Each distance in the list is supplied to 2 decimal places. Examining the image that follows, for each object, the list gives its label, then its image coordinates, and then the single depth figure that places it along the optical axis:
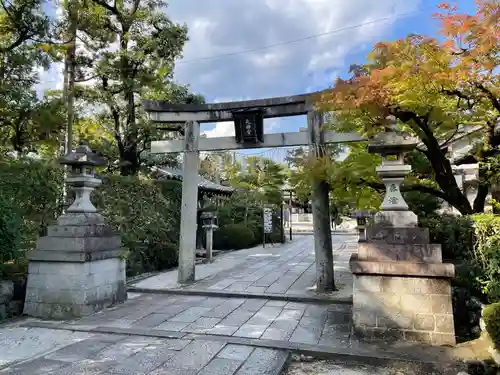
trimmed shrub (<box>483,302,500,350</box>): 3.74
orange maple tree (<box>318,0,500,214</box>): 4.62
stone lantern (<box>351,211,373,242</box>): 14.56
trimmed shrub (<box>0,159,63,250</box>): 6.82
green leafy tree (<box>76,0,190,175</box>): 11.95
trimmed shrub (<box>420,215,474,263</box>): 5.16
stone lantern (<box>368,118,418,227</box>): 5.12
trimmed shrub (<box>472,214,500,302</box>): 4.59
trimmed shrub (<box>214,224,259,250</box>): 16.64
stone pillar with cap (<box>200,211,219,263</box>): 11.95
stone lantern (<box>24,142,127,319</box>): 5.82
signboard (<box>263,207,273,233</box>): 16.50
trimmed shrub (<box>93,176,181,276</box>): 9.14
